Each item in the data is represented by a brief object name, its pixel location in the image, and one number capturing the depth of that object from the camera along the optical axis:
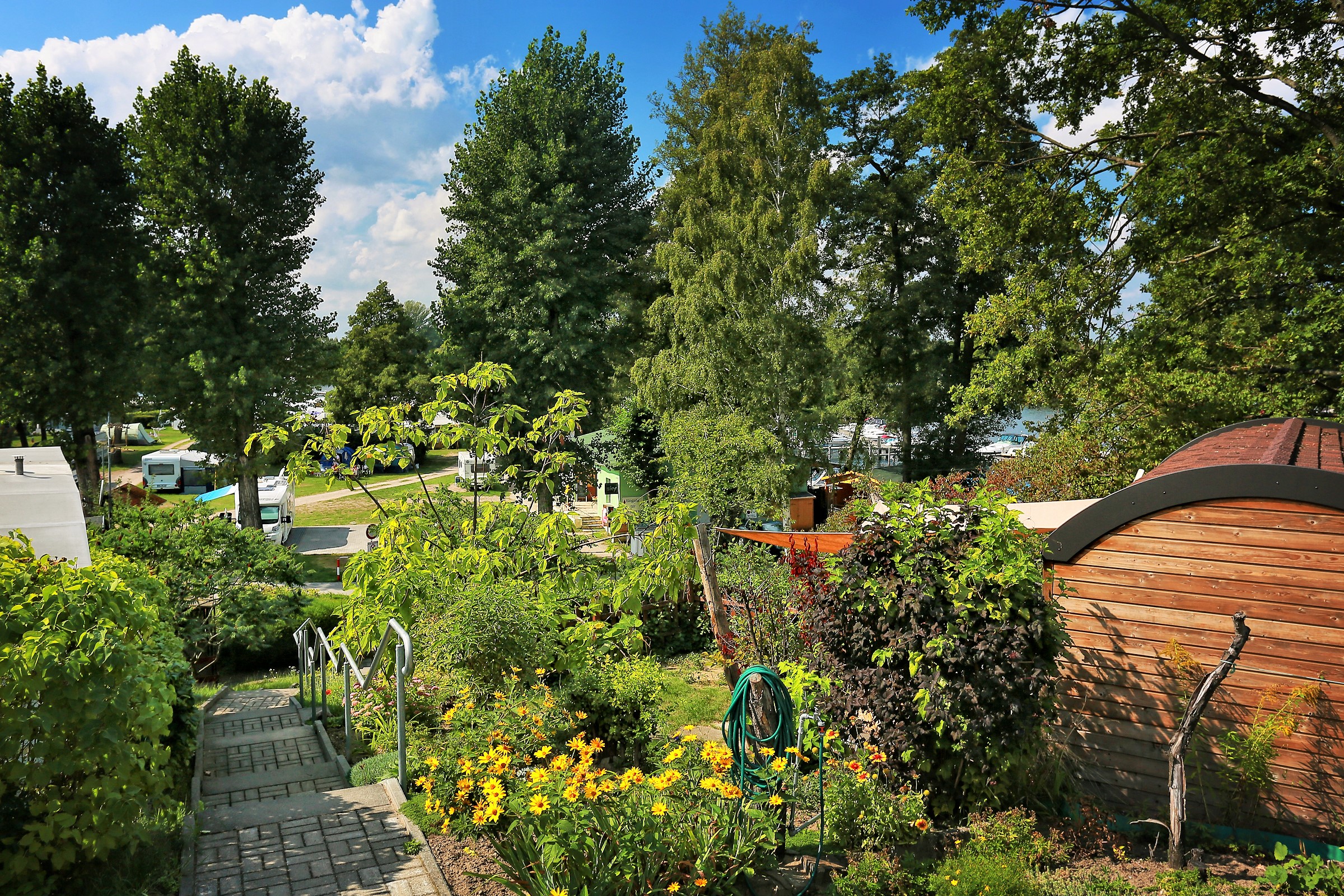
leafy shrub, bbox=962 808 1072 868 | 4.47
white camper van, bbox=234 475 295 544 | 25.05
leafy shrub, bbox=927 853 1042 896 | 3.89
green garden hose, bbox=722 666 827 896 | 4.41
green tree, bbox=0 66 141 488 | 21.41
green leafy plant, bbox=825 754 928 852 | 4.43
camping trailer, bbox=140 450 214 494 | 32.69
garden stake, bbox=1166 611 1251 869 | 4.62
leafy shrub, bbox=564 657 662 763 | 5.30
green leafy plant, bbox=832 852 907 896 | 4.05
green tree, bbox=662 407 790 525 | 18.91
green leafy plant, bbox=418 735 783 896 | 3.50
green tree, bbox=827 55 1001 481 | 23.25
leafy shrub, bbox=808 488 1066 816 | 4.85
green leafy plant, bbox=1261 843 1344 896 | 4.47
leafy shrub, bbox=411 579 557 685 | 5.09
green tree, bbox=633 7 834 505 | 19.78
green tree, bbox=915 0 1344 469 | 10.67
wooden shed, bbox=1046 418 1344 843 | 5.09
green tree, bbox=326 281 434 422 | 45.56
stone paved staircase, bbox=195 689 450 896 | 3.94
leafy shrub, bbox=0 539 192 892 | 3.29
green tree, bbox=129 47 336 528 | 21.95
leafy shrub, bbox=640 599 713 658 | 12.95
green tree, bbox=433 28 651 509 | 22.80
